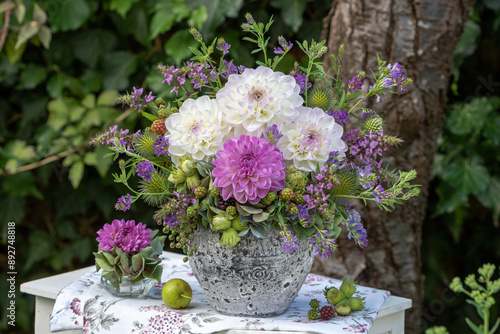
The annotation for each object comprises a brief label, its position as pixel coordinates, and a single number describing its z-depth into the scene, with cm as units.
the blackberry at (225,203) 200
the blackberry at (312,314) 207
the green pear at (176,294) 211
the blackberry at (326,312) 207
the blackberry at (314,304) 209
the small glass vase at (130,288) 217
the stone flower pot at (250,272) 202
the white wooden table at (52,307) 219
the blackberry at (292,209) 197
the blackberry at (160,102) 208
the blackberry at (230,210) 198
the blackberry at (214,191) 198
